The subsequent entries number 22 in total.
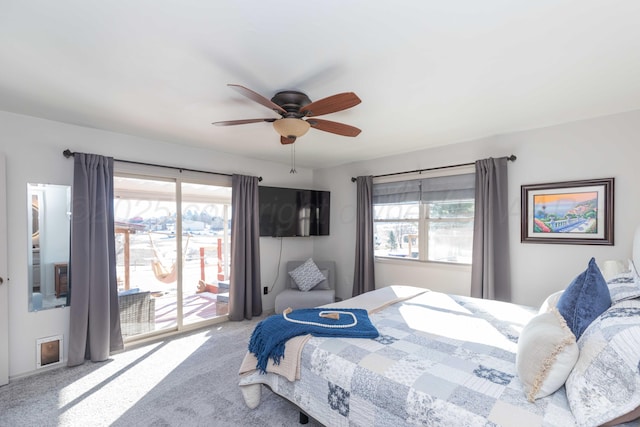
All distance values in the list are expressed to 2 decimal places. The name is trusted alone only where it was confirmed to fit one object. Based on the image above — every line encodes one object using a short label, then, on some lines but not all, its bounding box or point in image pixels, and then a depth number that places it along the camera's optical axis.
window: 3.85
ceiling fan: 2.02
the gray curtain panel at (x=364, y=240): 4.59
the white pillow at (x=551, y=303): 1.98
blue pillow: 1.50
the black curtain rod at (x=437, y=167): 3.39
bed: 1.19
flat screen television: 4.68
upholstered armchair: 4.27
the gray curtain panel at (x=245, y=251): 4.31
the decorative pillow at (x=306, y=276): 4.58
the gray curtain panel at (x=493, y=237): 3.41
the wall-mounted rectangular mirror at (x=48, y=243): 2.95
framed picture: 2.89
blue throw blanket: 2.05
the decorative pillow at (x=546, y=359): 1.31
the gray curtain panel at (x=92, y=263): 3.04
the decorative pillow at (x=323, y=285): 4.66
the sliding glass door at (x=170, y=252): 3.61
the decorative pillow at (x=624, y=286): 1.60
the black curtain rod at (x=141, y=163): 3.04
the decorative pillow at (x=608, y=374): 1.10
